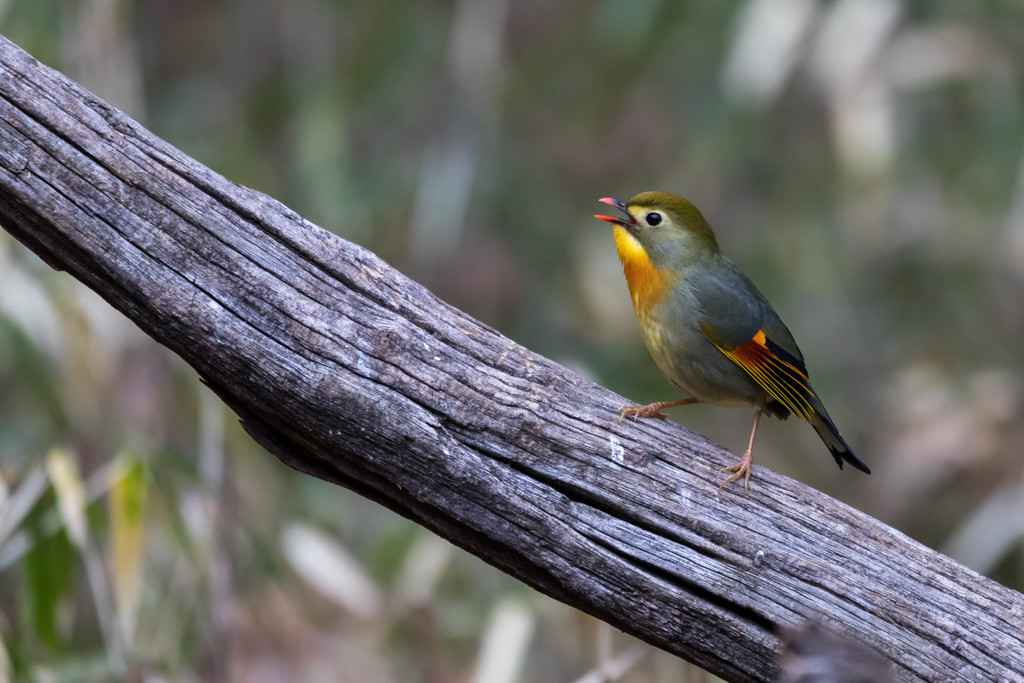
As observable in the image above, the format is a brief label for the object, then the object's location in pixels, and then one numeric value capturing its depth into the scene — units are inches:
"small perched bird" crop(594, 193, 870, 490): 218.2
